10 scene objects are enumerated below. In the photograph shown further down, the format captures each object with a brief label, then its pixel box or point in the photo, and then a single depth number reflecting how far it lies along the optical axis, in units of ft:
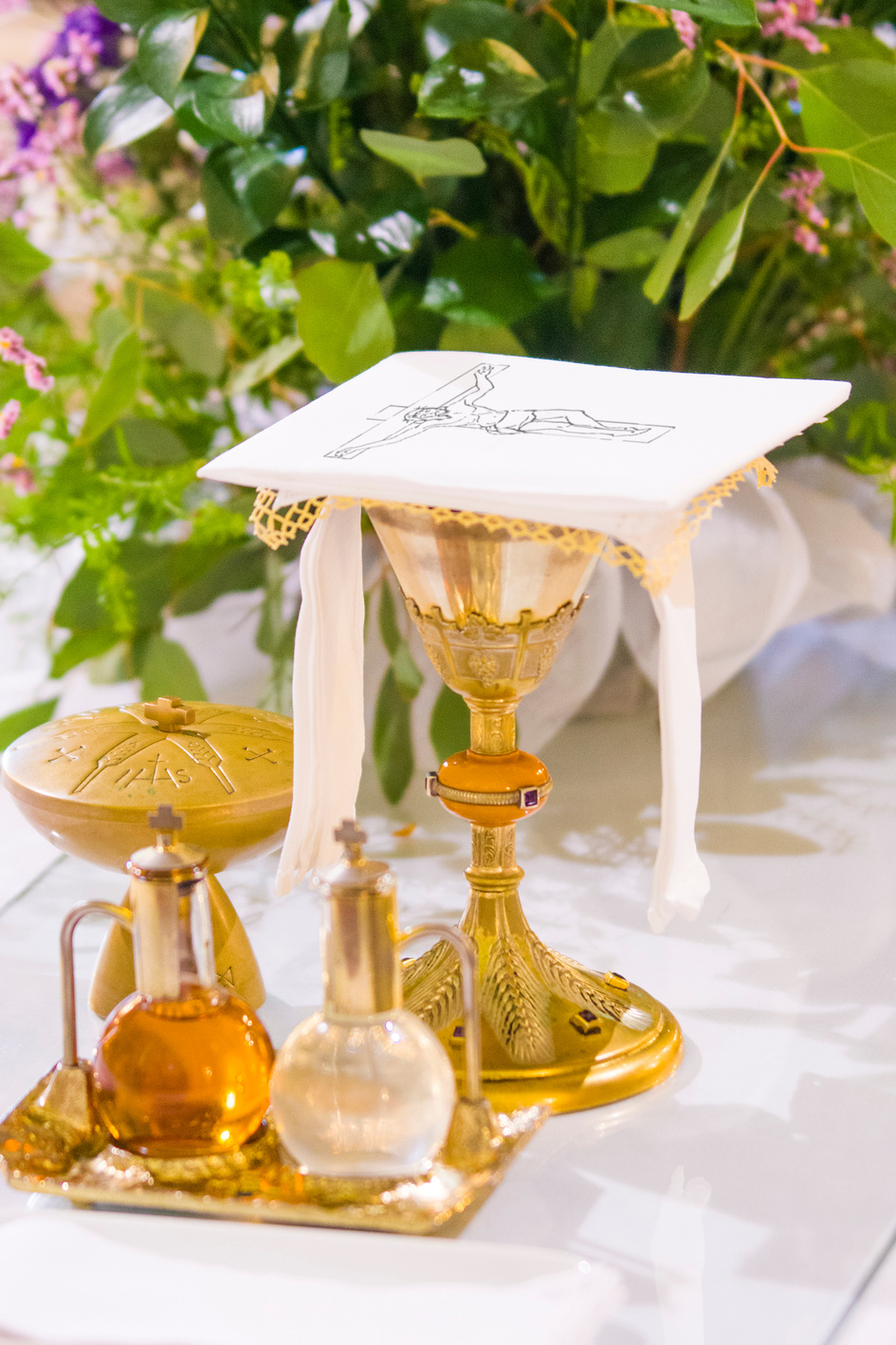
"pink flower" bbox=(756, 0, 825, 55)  4.73
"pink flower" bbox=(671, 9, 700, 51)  4.48
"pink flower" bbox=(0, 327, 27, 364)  4.73
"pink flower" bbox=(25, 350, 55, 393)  4.71
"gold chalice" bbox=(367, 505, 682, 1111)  4.10
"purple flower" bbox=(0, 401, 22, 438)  4.72
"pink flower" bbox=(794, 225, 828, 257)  4.92
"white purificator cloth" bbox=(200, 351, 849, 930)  3.82
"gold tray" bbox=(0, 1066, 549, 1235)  3.82
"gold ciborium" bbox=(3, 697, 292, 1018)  4.20
